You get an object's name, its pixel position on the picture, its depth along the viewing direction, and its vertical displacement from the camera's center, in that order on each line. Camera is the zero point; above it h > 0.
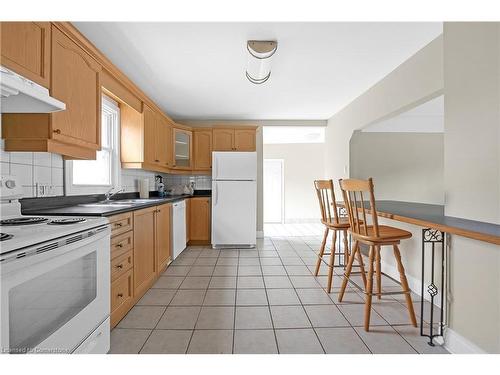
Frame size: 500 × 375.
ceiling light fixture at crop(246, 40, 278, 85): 2.33 +1.23
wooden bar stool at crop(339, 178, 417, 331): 1.89 -0.39
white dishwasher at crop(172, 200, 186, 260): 3.55 -0.63
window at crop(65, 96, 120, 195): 2.71 +0.24
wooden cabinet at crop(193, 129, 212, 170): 4.88 +0.68
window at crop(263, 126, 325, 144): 5.41 +1.28
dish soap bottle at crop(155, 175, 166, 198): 4.44 -0.02
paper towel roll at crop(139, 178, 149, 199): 3.81 -0.05
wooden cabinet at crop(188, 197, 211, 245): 4.60 -0.65
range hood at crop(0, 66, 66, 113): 1.18 +0.46
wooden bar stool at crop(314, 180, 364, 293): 2.58 -0.41
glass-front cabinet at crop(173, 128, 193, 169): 4.70 +0.68
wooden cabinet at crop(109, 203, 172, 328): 1.95 -0.65
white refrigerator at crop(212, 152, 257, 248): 4.38 -0.24
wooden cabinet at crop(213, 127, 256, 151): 4.73 +0.83
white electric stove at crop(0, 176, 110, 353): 0.97 -0.45
